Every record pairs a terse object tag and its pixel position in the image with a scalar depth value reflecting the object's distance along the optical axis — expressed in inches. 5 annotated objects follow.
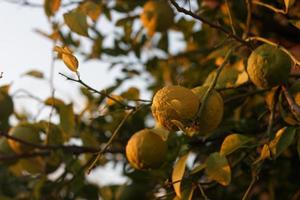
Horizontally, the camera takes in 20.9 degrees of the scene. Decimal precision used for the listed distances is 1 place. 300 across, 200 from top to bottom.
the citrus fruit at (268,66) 51.9
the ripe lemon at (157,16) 74.8
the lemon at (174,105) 48.2
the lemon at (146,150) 54.3
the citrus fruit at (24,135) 67.1
